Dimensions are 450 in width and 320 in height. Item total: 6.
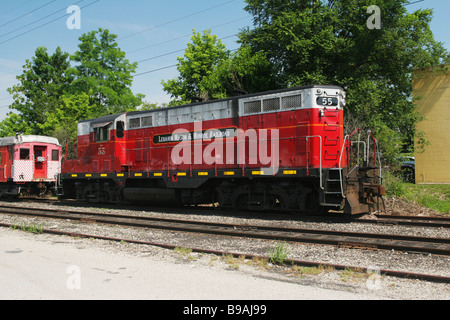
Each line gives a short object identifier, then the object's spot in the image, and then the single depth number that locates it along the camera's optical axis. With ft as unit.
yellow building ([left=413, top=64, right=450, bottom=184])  64.54
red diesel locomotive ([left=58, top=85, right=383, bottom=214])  36.91
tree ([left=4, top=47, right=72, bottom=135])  147.95
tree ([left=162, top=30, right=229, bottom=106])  104.27
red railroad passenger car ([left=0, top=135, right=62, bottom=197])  65.00
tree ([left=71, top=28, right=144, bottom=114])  129.80
